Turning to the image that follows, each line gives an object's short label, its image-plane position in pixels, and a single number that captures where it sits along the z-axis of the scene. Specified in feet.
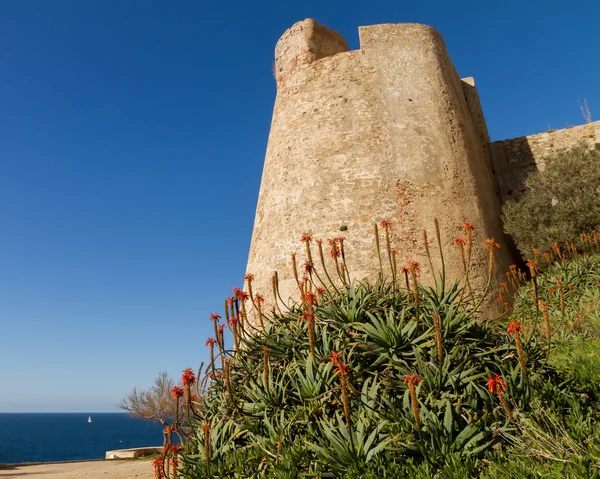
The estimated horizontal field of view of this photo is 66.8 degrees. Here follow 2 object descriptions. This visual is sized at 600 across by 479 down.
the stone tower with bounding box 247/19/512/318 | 34.04
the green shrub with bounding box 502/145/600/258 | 35.60
